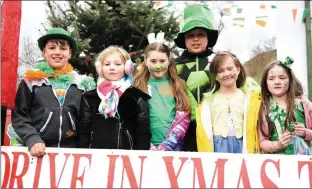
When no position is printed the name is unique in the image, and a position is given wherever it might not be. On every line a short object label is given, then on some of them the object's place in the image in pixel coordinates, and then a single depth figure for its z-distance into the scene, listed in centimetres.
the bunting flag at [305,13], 958
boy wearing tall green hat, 402
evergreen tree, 805
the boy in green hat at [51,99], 350
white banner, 311
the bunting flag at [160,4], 905
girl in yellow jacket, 360
